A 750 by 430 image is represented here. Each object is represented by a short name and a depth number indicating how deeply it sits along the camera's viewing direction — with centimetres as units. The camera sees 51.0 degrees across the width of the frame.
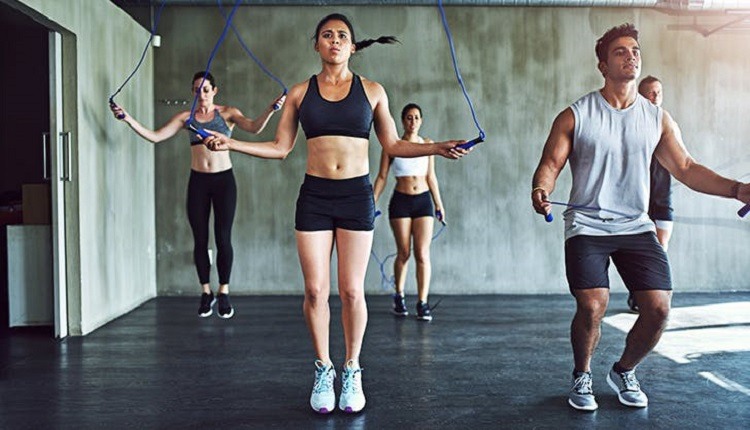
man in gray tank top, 304
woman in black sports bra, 306
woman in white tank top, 551
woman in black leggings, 529
